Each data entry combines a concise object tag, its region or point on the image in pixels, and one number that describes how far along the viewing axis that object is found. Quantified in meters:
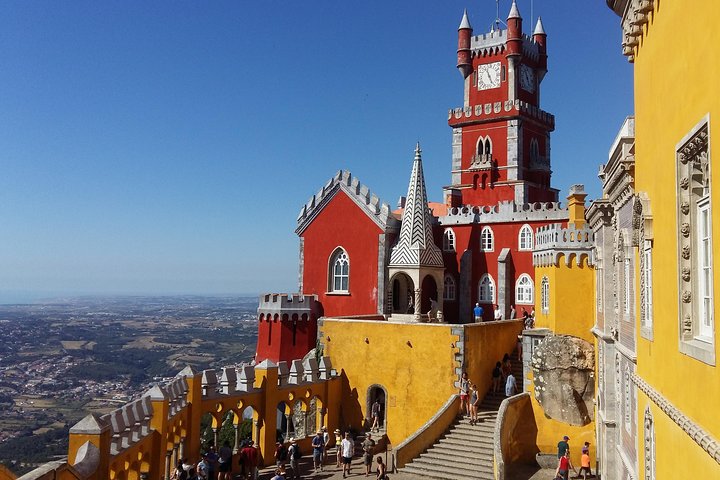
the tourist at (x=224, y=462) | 17.67
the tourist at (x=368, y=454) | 18.88
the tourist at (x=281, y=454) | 19.36
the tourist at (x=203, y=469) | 16.38
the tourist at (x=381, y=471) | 17.25
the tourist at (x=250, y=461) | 18.42
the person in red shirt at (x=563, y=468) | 17.45
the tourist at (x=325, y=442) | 20.72
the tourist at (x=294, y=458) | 18.88
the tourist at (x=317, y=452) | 19.66
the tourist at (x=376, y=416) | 22.59
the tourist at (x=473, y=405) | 20.36
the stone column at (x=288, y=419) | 21.42
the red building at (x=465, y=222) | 29.09
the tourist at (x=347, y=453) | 18.70
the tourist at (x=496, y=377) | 22.64
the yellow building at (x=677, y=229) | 5.76
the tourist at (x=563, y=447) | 18.59
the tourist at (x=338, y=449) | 20.23
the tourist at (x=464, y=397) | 21.00
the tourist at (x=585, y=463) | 17.59
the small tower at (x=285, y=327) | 29.22
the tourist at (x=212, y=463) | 17.14
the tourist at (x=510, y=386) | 21.41
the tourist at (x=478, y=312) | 28.10
